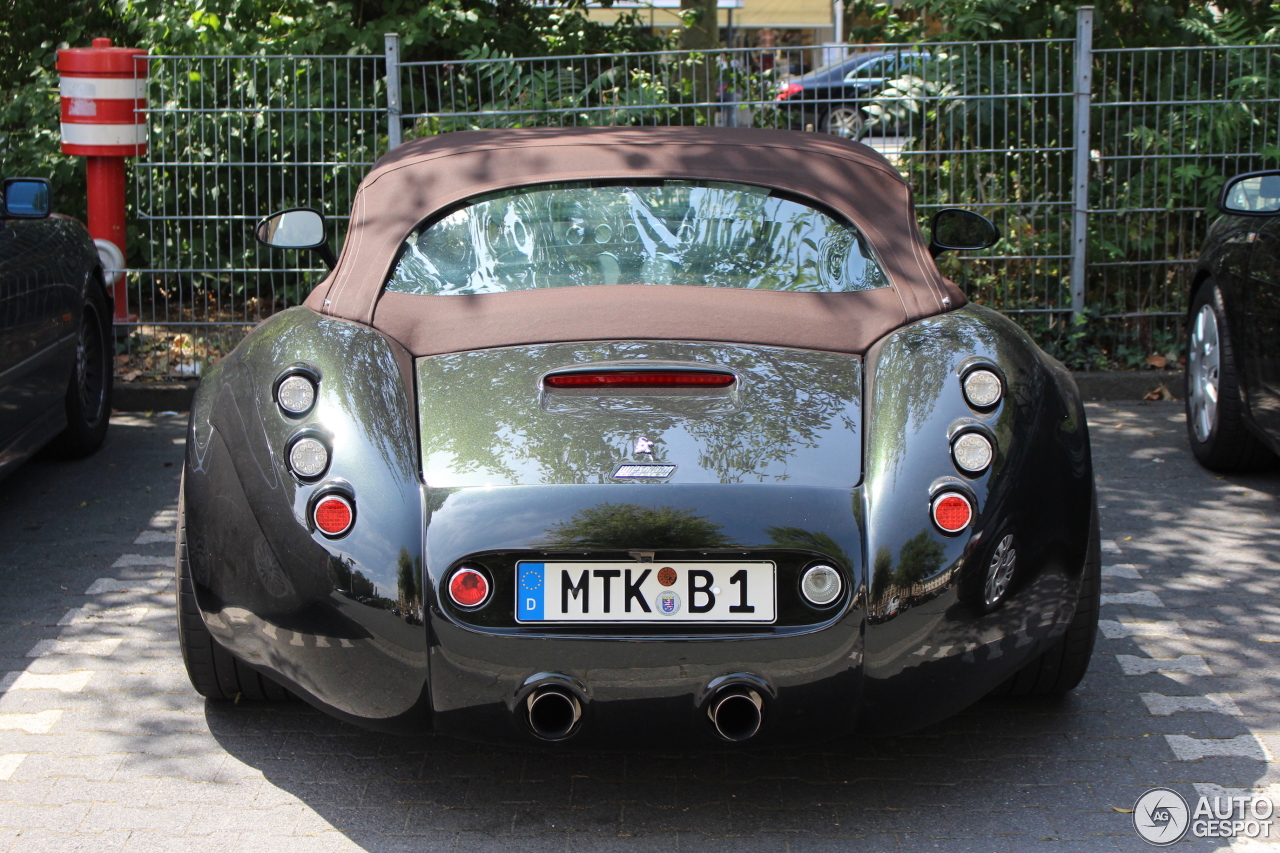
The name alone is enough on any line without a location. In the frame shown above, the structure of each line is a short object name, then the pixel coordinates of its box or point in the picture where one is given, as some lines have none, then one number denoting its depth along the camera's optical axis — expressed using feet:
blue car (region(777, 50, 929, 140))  25.46
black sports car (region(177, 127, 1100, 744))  9.13
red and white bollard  25.96
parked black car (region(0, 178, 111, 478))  17.03
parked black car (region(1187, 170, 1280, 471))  17.31
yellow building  73.67
